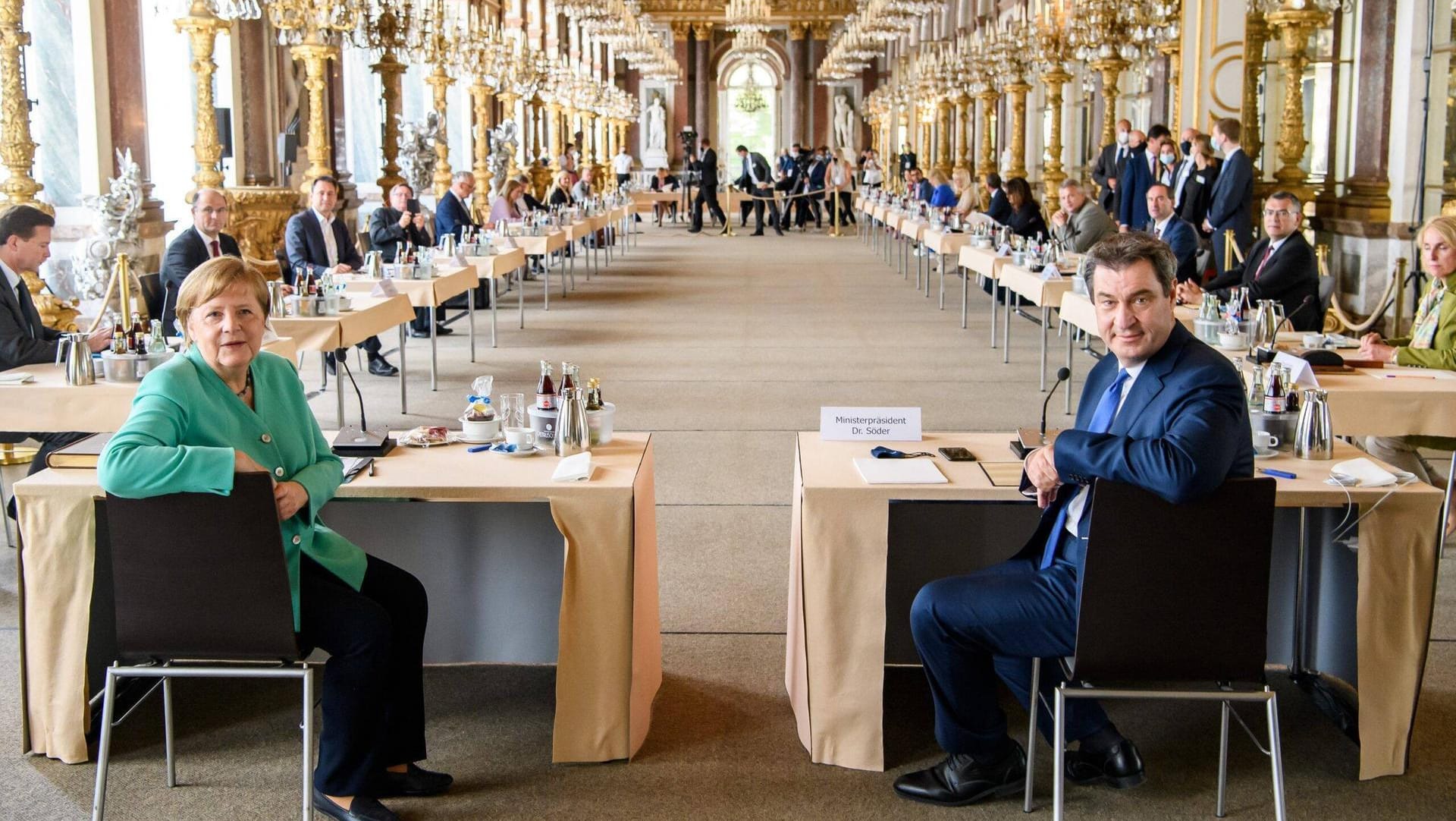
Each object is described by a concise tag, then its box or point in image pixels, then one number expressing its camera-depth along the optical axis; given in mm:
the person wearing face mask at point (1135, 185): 12633
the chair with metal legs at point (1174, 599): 2688
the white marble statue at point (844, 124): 39594
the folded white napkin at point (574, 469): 3320
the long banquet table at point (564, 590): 3217
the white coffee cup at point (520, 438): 3646
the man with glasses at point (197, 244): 6797
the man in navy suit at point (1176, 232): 9047
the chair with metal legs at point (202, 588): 2783
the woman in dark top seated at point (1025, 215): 12781
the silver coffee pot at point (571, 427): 3627
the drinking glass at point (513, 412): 3752
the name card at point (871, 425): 3750
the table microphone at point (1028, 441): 3617
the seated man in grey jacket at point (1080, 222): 10328
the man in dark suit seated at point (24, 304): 5168
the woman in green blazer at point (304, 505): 2984
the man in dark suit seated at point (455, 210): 12320
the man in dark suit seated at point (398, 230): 10844
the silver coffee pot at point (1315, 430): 3605
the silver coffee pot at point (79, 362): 4766
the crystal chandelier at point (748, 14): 23188
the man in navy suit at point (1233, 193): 9789
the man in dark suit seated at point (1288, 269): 6652
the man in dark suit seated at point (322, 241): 8750
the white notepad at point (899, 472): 3326
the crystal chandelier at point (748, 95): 41875
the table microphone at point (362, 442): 3674
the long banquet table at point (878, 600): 3199
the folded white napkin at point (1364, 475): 3291
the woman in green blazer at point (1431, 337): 4977
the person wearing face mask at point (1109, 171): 13773
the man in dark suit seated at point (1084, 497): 2770
